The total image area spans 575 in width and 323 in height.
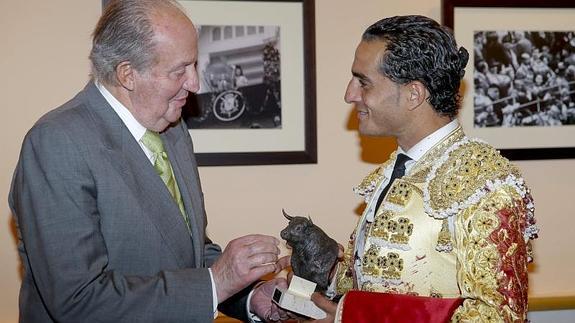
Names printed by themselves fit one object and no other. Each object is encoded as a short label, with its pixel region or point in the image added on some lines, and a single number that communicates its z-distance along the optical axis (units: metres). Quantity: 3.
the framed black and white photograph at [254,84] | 2.85
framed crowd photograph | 3.06
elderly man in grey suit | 1.79
